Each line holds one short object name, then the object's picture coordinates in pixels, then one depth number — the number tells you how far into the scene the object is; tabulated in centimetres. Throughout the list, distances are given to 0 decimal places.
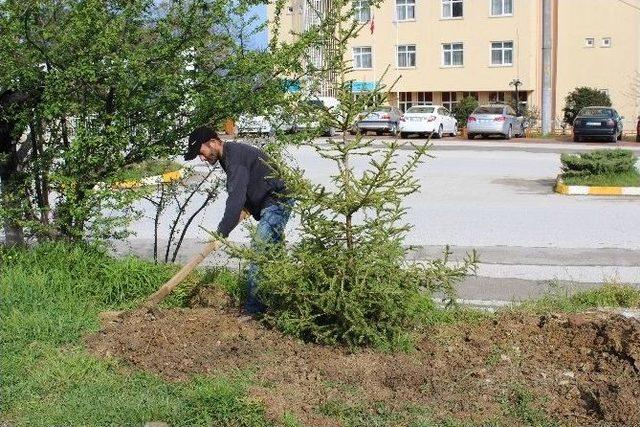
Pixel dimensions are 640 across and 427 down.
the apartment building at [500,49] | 4525
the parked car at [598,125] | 3438
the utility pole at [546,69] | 3762
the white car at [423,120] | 3631
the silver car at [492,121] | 3703
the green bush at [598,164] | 1698
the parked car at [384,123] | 3672
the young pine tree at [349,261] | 511
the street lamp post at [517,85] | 4483
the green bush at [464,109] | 4334
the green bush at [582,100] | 4309
